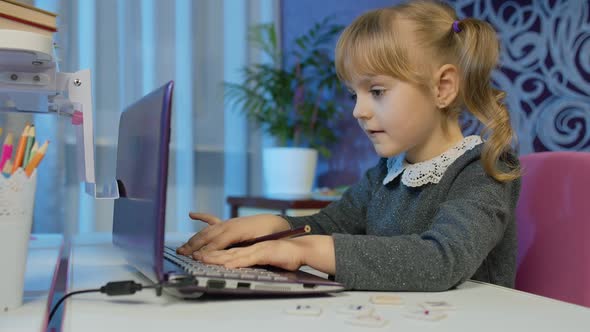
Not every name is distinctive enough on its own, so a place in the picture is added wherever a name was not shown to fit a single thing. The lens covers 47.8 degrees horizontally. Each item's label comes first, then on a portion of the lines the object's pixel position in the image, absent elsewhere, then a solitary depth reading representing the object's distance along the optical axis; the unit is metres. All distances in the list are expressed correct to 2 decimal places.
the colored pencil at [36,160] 0.61
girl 0.93
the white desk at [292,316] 0.54
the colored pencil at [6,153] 0.61
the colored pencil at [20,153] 0.61
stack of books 0.72
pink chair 0.97
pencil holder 0.59
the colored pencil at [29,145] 0.62
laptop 0.60
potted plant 2.65
